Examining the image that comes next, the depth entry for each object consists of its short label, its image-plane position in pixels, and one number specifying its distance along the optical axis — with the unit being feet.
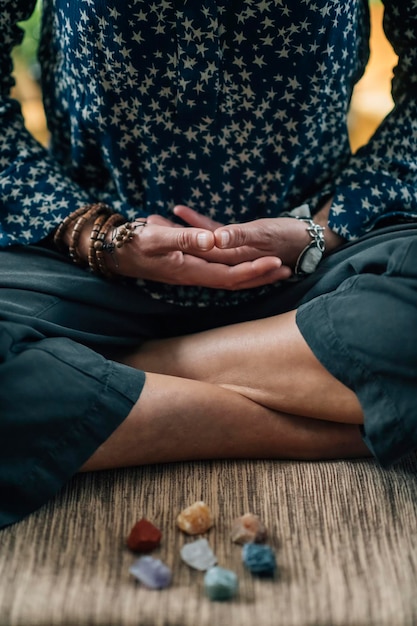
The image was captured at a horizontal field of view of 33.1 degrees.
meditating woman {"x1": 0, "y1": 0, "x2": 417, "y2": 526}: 2.67
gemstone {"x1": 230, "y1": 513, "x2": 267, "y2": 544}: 2.51
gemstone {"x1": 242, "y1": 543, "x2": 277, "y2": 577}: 2.36
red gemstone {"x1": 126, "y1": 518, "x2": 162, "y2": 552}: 2.46
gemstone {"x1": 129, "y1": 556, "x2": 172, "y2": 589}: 2.32
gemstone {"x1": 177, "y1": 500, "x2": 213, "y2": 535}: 2.55
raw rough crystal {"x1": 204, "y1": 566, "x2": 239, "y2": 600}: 2.27
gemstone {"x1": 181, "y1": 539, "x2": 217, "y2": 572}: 2.41
